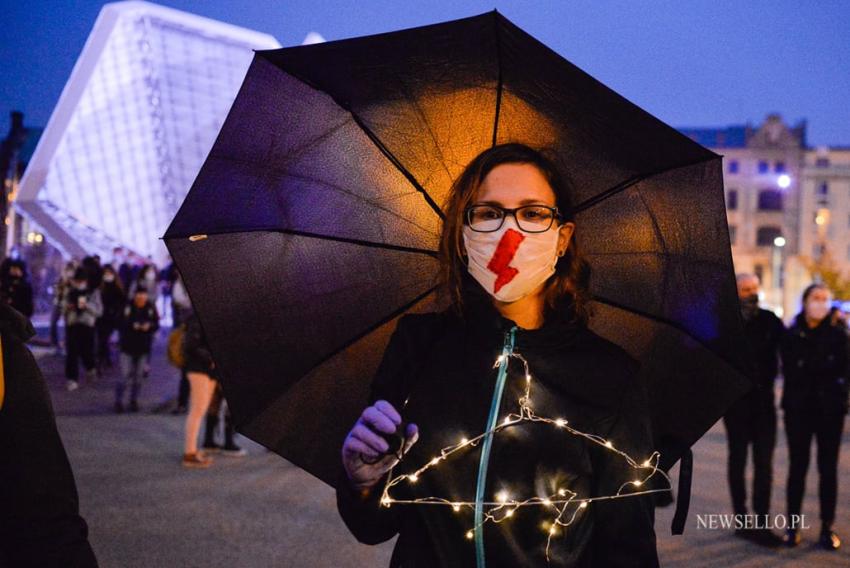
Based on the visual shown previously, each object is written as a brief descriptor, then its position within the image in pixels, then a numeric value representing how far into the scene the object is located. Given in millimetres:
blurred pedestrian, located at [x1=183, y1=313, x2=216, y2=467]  8961
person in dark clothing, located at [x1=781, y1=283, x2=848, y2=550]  6871
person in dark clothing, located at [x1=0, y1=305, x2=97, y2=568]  1794
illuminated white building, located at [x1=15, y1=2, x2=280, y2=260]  41438
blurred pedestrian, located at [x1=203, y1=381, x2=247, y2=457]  9781
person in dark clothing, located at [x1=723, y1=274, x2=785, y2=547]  6902
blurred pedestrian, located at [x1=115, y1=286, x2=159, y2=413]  11797
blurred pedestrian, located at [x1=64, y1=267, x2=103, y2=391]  13969
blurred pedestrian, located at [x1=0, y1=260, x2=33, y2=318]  14737
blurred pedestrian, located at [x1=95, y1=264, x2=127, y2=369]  15898
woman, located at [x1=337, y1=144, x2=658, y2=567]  2055
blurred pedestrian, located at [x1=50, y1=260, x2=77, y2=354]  15946
